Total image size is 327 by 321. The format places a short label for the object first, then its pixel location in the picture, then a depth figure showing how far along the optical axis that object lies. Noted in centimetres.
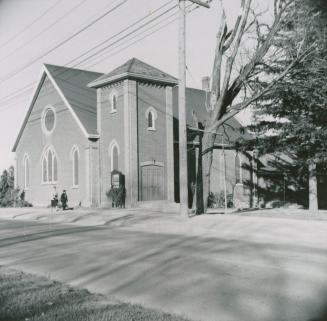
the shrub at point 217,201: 3332
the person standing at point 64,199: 2842
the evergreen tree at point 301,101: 2003
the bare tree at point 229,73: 2089
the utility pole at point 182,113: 1847
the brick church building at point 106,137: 2814
